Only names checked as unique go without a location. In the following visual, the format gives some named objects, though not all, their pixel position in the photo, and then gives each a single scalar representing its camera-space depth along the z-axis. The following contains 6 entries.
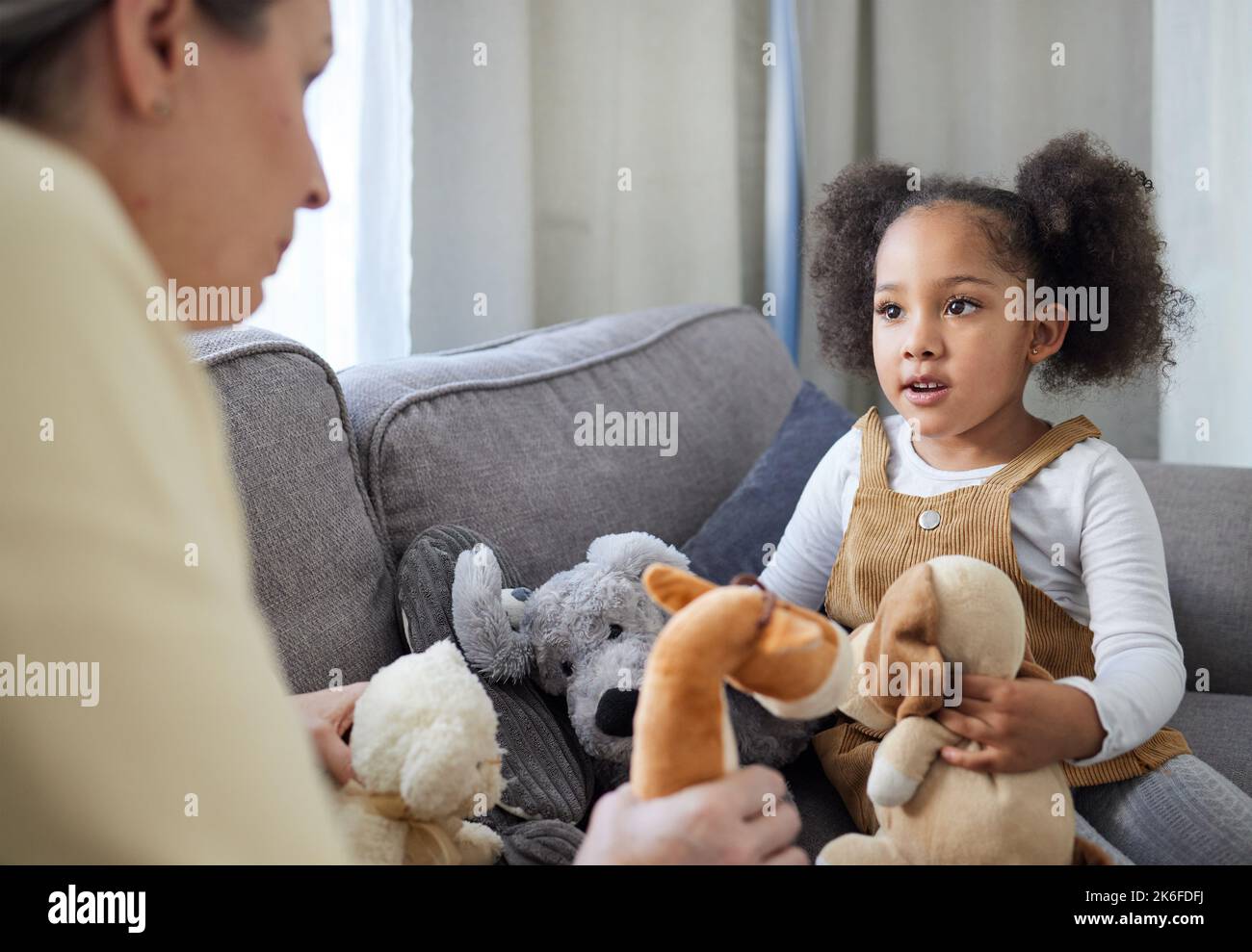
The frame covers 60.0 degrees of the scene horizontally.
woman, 0.34
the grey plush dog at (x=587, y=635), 0.97
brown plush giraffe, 0.58
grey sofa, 0.99
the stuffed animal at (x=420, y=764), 0.76
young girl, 0.97
